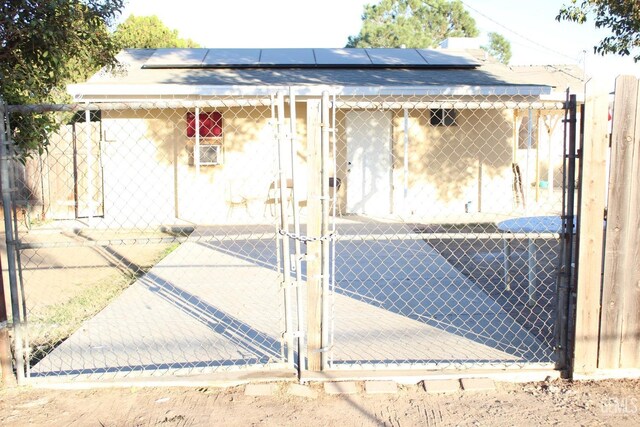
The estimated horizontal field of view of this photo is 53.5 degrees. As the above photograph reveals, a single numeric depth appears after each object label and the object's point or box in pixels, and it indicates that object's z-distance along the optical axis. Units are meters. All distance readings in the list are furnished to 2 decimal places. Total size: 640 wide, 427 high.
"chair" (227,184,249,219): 13.56
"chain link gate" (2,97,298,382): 4.71
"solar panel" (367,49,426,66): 15.38
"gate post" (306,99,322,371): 4.27
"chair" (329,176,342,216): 13.86
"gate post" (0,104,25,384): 4.17
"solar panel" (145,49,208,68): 14.54
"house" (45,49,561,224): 12.85
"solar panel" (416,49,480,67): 15.16
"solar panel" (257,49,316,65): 15.07
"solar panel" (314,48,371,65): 15.34
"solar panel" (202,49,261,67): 14.82
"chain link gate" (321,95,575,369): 4.94
